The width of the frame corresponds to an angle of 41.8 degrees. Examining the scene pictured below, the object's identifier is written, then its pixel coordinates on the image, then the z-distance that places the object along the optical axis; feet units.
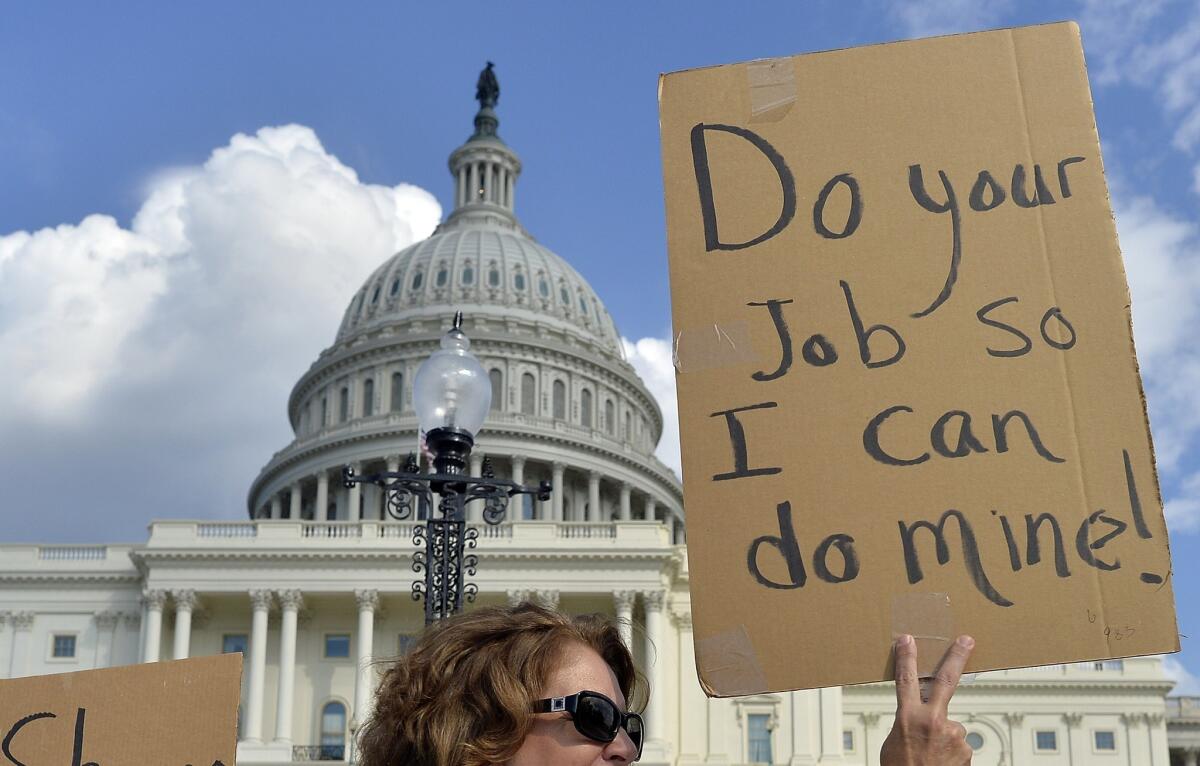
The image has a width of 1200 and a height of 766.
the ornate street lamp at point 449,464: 41.11
